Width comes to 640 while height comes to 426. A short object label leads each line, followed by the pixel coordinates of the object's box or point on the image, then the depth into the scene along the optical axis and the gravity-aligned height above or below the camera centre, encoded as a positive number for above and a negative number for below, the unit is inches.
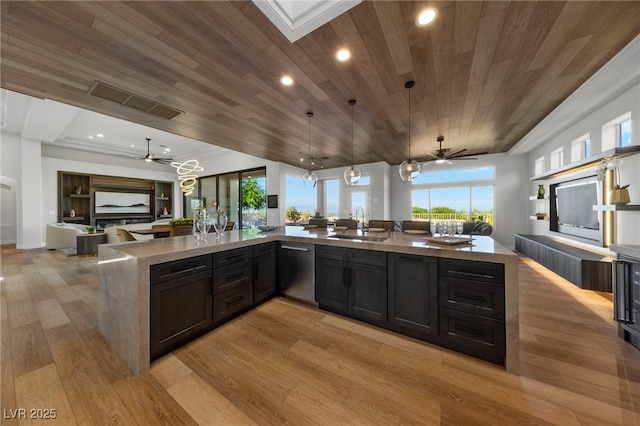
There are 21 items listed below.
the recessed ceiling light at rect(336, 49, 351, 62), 85.0 +62.8
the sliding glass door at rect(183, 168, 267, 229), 314.9 +27.3
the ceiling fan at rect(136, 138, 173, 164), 259.0 +65.0
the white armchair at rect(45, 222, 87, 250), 242.7 -24.4
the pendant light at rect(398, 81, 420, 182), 137.5 +26.8
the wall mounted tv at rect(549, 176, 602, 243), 138.9 +1.0
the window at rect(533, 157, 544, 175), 220.2 +46.5
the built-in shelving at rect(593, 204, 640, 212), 100.7 +1.2
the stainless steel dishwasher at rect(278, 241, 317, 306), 109.0 -30.5
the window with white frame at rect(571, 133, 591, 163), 152.3 +46.1
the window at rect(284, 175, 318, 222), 306.2 +20.0
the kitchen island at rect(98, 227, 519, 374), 65.8 -18.5
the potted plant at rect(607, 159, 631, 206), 107.3 +7.3
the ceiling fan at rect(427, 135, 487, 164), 165.5 +42.8
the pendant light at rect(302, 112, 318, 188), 169.0 +26.1
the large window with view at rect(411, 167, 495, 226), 273.4 +21.6
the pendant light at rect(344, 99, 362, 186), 140.0 +24.4
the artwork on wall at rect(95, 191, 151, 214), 330.7 +18.8
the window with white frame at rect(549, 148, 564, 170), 188.2 +46.4
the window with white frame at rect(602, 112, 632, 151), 118.6 +45.0
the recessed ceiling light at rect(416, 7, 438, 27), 67.4 +62.1
